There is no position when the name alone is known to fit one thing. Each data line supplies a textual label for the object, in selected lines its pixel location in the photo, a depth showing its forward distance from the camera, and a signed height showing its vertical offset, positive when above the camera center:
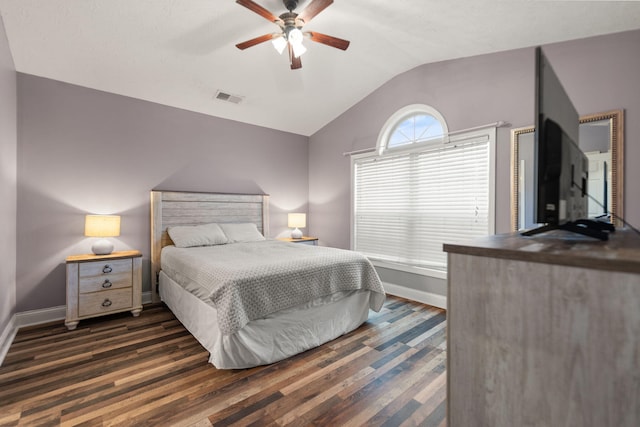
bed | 2.06 -0.61
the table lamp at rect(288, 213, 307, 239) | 4.55 -0.12
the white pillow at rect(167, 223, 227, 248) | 3.45 -0.27
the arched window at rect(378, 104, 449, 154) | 3.49 +1.10
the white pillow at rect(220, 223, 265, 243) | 3.87 -0.26
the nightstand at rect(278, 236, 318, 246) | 4.46 -0.39
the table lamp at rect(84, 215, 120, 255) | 2.93 -0.16
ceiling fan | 2.05 +1.41
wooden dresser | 0.67 -0.30
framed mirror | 2.33 +0.47
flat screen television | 0.97 +0.19
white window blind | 3.15 +0.19
